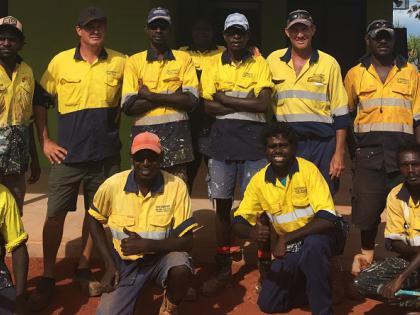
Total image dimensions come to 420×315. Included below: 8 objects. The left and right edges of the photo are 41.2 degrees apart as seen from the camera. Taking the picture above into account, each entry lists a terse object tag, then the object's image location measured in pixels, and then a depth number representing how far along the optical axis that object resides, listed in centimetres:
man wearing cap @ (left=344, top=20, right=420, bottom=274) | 397
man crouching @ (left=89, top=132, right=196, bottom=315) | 339
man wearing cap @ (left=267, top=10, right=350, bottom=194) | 396
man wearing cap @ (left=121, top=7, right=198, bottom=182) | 394
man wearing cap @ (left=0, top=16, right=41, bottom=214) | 370
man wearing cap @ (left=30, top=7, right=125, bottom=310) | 397
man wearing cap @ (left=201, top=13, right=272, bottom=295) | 397
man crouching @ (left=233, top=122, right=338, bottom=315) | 353
